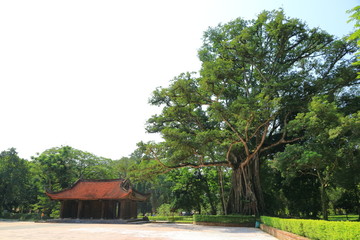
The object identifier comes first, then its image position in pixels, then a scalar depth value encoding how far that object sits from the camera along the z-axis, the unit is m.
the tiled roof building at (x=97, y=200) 23.72
